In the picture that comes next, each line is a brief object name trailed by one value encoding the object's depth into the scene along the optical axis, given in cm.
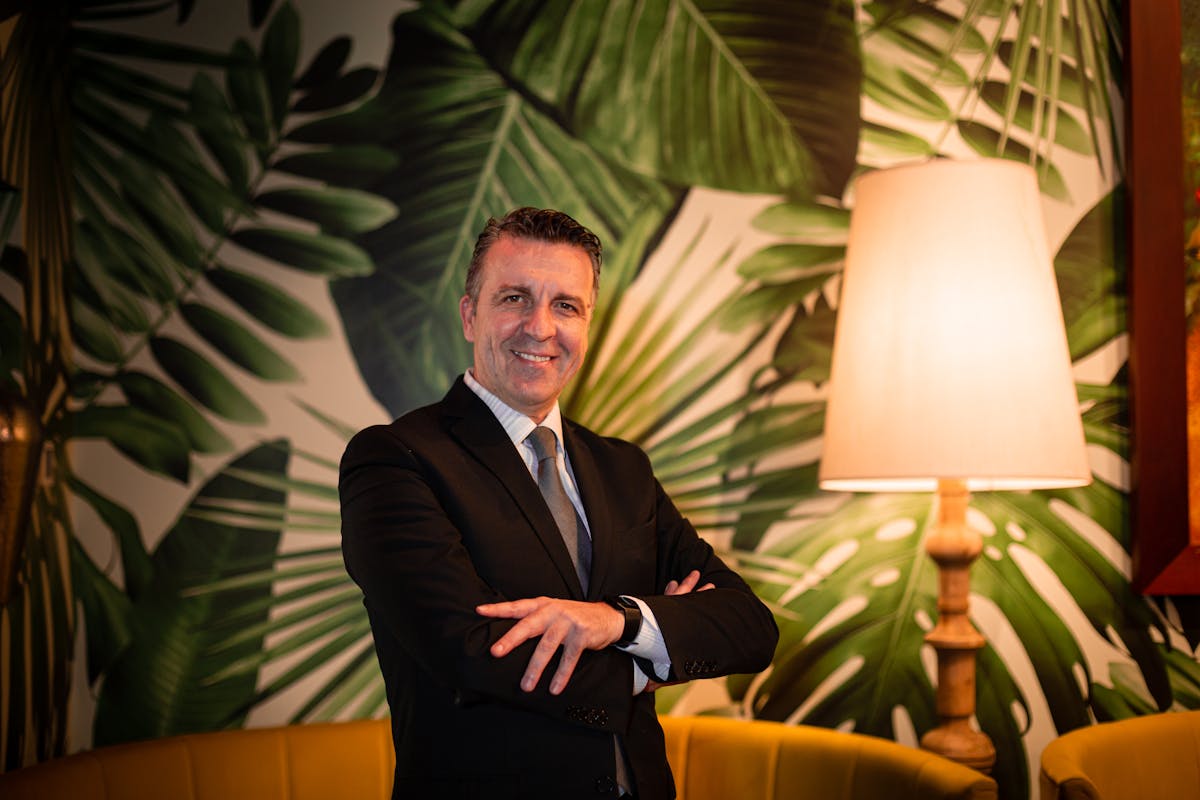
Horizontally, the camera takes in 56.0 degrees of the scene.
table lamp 224
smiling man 176
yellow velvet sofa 224
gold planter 221
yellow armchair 226
